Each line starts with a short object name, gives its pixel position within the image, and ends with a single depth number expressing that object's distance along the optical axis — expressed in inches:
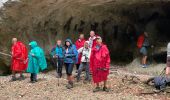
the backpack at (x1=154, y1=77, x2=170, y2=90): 289.2
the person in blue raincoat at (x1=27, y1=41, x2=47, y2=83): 341.9
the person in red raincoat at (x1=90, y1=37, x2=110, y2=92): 290.0
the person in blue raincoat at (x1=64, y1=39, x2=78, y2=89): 314.0
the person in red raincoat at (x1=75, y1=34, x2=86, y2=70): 362.1
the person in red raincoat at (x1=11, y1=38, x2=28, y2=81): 357.6
